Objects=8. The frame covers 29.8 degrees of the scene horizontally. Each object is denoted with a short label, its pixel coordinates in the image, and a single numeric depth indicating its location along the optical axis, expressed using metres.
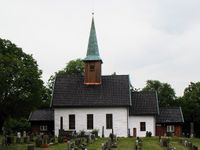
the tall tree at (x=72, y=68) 63.56
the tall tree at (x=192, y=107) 59.44
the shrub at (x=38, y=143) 30.69
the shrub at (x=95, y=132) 41.95
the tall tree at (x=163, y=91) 67.94
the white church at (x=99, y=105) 44.90
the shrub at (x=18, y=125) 57.53
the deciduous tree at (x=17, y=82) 39.54
